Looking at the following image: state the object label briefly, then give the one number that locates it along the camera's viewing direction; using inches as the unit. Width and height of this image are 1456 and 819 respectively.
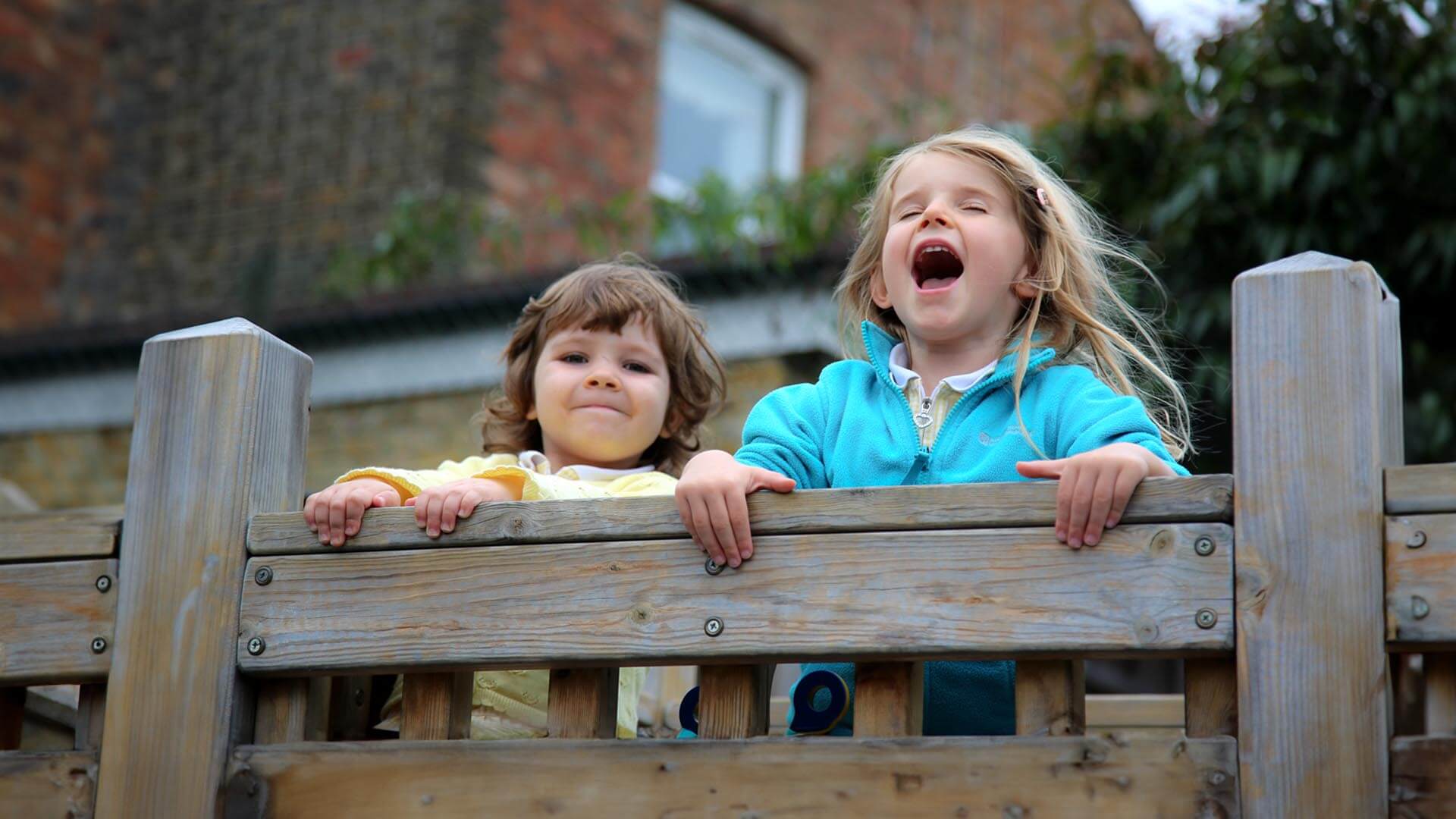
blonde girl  100.1
